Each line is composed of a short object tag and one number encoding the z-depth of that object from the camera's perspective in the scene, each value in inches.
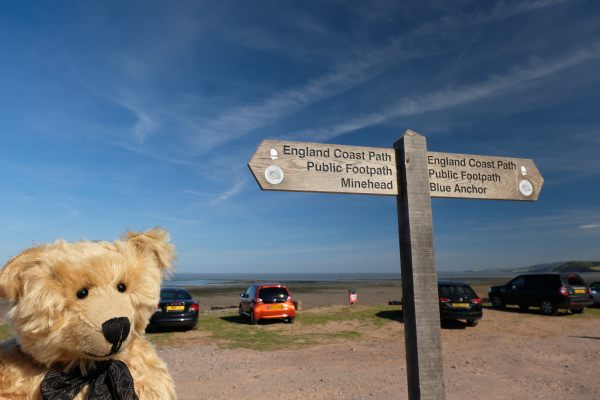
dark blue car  496.4
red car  562.9
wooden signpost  123.0
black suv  625.6
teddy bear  75.7
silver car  745.6
